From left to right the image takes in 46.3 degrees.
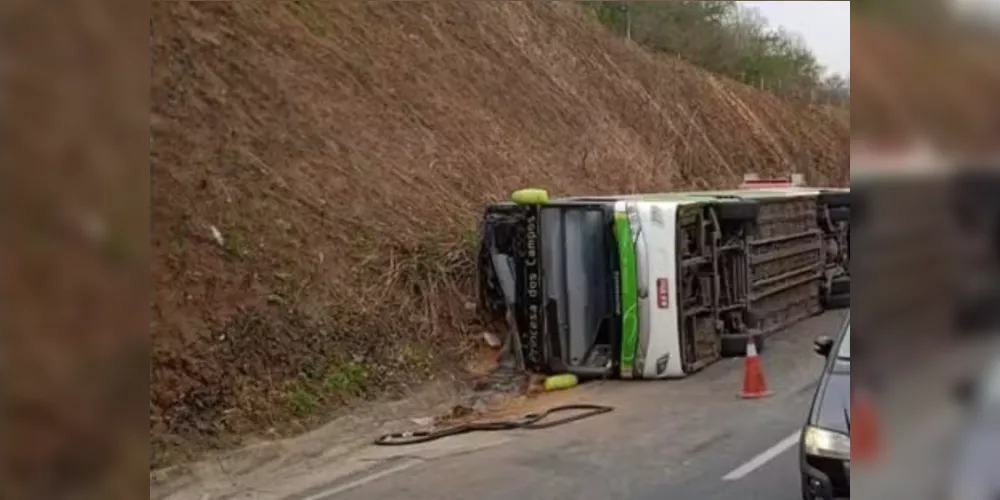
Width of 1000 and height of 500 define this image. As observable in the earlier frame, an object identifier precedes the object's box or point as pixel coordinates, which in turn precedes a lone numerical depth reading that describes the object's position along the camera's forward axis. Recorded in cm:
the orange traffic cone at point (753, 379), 1000
